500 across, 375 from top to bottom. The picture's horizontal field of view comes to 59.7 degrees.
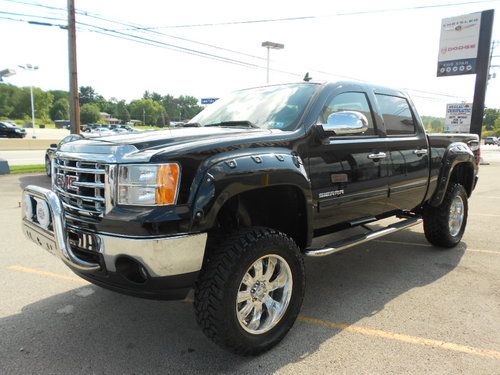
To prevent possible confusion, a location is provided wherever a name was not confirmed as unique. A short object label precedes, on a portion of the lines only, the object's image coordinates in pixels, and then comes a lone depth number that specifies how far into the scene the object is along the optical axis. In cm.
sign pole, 2319
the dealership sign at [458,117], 2548
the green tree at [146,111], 12938
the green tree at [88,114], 11819
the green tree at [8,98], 11256
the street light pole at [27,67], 5097
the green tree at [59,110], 13238
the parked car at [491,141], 8012
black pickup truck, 256
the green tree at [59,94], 14468
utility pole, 1559
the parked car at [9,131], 3925
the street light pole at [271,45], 2877
